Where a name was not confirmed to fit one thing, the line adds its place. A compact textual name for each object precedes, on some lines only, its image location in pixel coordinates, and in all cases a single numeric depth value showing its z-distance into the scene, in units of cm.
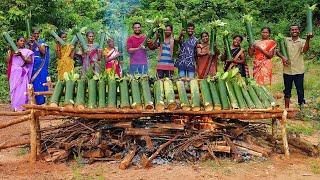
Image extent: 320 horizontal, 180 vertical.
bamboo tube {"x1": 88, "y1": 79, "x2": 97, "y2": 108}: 624
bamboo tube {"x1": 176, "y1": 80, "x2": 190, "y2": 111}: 618
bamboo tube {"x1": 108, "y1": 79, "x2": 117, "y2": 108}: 623
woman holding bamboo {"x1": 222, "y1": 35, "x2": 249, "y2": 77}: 849
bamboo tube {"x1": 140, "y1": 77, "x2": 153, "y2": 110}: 615
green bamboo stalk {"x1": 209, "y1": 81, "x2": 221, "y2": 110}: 623
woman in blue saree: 964
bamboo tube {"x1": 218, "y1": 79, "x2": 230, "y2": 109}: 629
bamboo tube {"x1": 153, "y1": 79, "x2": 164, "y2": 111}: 616
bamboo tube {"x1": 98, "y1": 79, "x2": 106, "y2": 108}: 624
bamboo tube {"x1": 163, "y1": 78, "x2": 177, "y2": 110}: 617
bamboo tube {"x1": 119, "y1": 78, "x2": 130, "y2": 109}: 619
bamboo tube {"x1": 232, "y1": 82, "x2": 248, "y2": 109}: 630
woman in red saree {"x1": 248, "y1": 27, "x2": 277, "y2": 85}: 852
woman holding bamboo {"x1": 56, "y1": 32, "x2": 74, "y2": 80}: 971
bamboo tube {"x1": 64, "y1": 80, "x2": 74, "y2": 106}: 621
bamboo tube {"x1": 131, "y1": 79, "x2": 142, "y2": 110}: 618
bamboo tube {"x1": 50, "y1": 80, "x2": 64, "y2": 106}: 626
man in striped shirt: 855
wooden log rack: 614
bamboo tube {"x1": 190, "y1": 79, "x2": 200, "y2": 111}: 618
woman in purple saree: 921
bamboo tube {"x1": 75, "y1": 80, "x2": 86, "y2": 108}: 618
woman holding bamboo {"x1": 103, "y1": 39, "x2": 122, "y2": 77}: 901
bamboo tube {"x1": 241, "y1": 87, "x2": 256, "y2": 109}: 632
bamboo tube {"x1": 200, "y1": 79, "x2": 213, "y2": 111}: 621
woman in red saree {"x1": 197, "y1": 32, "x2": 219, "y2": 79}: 862
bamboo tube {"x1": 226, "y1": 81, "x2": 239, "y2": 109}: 627
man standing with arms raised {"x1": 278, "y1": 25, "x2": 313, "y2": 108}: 877
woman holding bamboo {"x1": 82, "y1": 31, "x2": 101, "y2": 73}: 890
